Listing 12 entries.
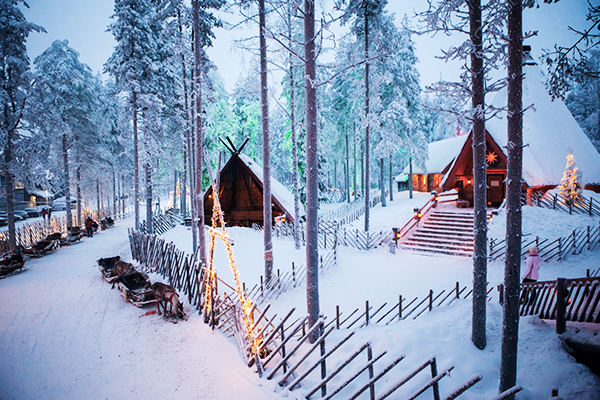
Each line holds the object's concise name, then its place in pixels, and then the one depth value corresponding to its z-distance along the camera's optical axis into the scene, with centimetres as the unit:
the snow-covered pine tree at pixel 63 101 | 1468
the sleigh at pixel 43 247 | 1439
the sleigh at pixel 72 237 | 1704
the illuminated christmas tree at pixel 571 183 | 1498
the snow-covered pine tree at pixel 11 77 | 1366
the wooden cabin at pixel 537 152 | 1659
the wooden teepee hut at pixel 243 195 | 1870
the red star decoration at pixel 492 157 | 1805
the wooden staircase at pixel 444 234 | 1377
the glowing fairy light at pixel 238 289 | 514
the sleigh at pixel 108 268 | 989
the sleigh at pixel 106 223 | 2347
